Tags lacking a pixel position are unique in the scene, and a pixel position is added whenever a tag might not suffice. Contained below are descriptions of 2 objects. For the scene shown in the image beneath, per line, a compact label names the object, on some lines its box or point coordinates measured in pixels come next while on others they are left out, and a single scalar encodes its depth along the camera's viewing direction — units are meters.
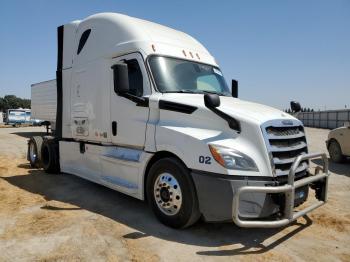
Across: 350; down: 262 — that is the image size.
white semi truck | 4.19
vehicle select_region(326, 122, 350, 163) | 10.75
